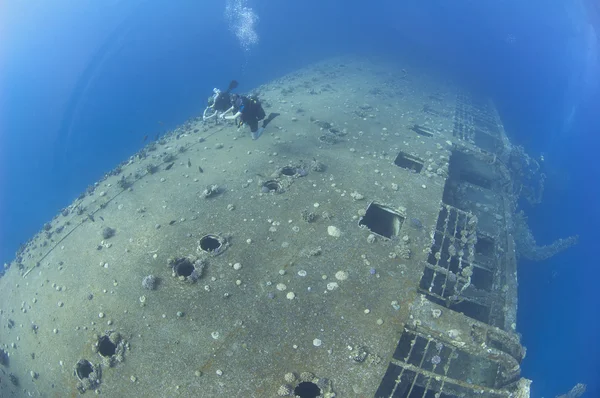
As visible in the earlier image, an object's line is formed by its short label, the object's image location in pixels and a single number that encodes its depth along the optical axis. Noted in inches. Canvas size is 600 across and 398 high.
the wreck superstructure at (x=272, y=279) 250.8
